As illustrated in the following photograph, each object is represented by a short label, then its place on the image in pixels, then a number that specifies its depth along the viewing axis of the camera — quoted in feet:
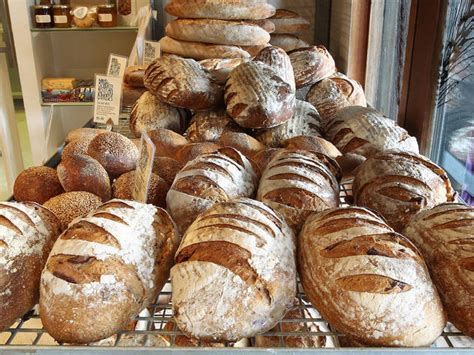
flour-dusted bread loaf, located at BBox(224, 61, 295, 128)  5.06
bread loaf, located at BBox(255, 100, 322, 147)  5.31
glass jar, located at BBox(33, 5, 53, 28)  10.53
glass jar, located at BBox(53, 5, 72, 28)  10.65
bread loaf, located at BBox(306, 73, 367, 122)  6.28
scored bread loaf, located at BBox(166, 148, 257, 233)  3.39
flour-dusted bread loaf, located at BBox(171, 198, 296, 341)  2.42
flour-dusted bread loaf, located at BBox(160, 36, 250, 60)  7.48
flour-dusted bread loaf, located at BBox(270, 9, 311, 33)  10.03
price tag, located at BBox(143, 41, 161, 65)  8.29
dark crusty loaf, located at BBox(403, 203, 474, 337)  2.49
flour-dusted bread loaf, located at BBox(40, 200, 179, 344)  2.44
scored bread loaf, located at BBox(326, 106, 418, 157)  4.73
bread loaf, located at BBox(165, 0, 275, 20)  7.69
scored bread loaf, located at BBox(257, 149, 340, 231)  3.23
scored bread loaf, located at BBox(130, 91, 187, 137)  5.65
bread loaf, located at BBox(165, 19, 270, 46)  7.61
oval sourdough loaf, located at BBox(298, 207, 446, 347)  2.38
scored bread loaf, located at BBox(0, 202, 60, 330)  2.63
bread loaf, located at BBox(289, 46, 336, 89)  6.42
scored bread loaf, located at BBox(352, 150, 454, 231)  3.35
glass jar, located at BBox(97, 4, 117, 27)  10.71
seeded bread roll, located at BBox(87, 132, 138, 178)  4.33
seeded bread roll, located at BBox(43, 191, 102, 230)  3.49
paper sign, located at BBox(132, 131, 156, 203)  3.27
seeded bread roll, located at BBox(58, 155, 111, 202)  3.90
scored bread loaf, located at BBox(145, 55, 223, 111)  5.46
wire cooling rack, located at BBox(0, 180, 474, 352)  2.60
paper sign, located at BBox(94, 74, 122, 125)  6.73
